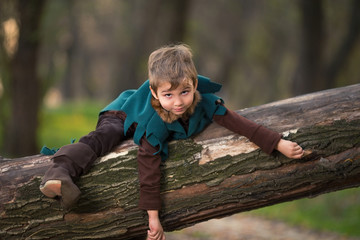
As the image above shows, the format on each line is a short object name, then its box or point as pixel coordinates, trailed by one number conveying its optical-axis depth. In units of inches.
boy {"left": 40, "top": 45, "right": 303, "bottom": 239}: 215.5
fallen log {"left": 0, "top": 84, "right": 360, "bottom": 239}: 237.0
